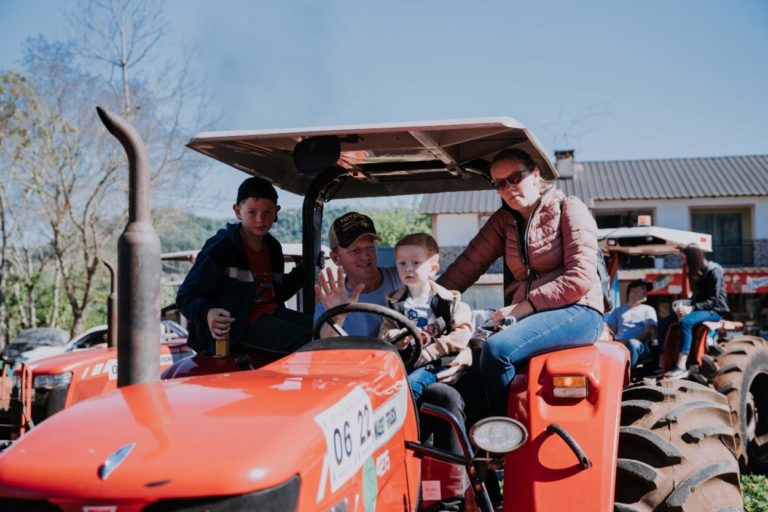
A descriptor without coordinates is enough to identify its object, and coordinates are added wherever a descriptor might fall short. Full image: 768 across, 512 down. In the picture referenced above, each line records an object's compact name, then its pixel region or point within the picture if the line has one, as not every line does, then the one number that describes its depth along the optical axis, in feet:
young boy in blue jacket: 13.21
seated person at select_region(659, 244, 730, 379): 25.58
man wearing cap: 12.97
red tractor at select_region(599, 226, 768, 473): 21.22
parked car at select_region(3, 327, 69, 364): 46.30
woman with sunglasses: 10.77
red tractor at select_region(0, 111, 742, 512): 5.92
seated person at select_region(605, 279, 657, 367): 29.45
